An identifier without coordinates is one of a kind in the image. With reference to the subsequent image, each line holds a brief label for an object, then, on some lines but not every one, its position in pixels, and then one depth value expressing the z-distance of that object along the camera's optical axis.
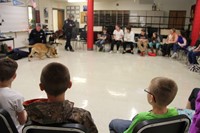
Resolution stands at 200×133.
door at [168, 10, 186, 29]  11.83
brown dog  6.64
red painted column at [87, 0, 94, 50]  8.65
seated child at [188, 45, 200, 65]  5.69
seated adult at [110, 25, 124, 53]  8.30
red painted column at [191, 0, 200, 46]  7.38
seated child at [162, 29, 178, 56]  7.48
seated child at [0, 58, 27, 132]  1.48
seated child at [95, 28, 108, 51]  8.60
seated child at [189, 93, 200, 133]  1.28
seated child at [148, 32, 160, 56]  7.96
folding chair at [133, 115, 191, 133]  1.09
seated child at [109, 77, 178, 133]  1.26
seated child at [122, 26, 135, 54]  8.09
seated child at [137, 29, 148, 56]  7.95
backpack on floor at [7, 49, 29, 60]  6.47
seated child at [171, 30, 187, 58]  6.98
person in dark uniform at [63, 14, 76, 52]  8.29
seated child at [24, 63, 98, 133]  1.04
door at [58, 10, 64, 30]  13.96
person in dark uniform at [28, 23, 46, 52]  7.36
